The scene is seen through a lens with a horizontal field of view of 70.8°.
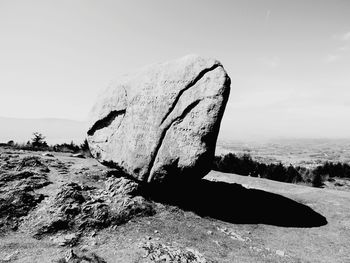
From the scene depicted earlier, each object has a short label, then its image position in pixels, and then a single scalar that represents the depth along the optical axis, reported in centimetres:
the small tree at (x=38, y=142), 1807
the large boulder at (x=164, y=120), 699
